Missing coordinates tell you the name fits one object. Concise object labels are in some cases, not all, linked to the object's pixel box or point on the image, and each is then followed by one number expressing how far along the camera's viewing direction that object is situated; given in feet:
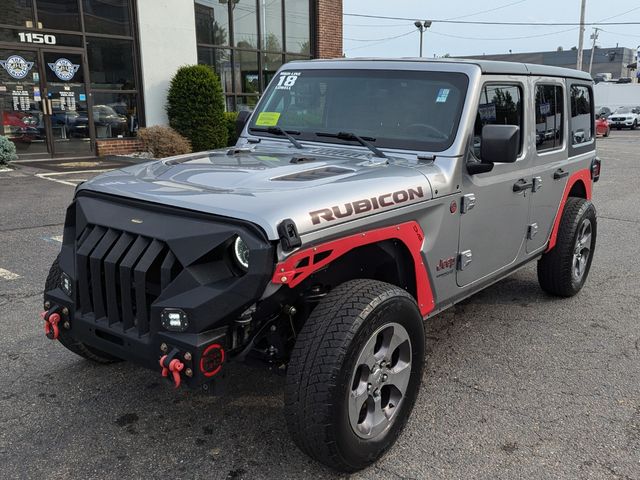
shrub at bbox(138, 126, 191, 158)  48.17
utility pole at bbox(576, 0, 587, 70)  115.40
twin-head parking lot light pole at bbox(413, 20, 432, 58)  130.82
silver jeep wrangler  8.32
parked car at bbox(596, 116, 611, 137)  102.47
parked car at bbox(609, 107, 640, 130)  126.93
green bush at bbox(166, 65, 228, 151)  49.93
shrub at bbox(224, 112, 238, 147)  53.21
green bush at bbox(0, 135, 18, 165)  41.42
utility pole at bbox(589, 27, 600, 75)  258.57
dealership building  44.34
